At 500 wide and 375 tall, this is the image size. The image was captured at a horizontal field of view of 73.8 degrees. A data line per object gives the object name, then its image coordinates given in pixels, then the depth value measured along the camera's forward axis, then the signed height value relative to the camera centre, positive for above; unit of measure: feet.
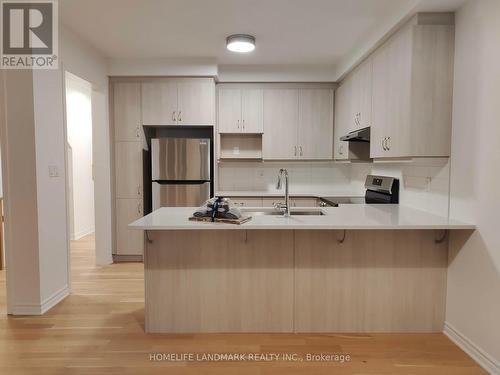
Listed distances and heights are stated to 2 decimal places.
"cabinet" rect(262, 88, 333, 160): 14.74 +2.08
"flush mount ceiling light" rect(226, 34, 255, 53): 10.77 +4.11
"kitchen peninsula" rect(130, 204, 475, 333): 8.18 -2.73
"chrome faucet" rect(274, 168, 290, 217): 8.36 -0.93
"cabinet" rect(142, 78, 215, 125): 13.82 +2.79
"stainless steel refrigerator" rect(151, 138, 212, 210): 13.50 -0.16
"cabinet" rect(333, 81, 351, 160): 13.24 +2.08
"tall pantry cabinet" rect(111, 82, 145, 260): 13.85 +0.58
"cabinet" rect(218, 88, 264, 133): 14.67 +2.58
